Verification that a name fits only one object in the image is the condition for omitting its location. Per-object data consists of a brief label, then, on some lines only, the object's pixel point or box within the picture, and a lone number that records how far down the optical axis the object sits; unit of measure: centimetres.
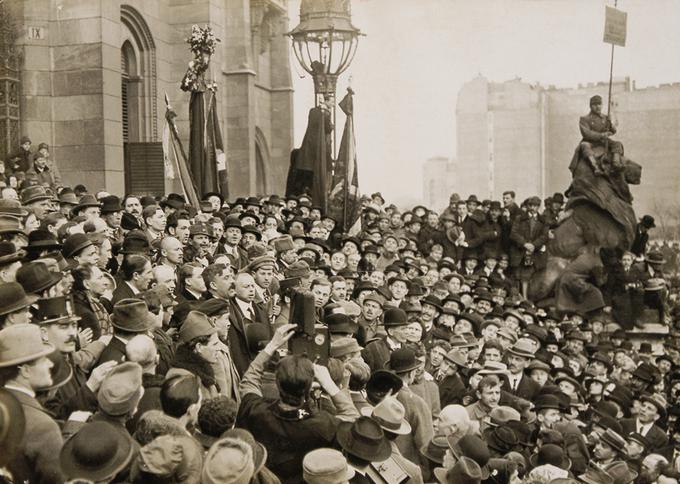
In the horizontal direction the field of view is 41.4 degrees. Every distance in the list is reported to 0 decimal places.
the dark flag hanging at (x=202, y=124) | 1454
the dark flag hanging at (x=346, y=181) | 1625
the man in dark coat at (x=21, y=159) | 1453
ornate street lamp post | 1581
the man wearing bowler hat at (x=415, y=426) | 587
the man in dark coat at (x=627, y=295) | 1936
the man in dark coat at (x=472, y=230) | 1858
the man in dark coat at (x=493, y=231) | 1875
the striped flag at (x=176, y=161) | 1387
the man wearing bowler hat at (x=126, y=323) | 574
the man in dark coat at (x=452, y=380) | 796
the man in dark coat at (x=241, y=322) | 712
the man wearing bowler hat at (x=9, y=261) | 645
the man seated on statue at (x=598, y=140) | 2048
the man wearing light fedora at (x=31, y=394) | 391
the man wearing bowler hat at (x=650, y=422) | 1062
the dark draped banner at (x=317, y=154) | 1652
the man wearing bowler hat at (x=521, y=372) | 907
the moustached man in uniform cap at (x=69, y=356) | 495
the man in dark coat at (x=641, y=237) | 2052
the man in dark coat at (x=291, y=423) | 489
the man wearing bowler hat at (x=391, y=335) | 750
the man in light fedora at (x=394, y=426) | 499
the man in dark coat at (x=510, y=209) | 1925
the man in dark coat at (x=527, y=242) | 1923
